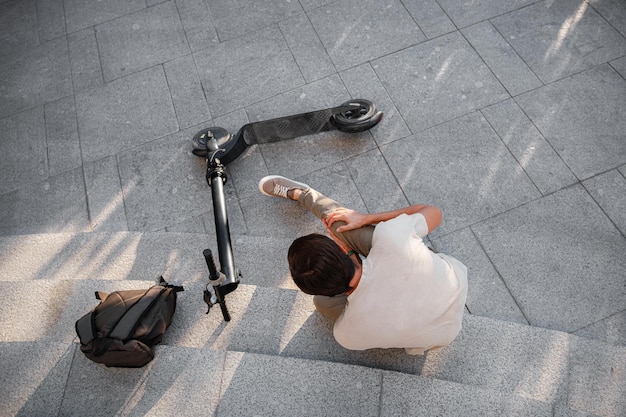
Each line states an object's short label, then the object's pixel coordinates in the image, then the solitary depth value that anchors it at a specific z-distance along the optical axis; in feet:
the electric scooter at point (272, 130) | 13.92
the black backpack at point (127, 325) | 9.76
